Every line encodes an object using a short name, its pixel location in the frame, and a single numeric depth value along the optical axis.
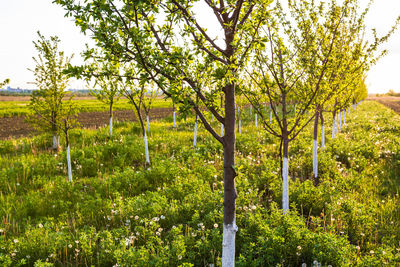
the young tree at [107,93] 11.98
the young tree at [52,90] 10.40
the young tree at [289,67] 5.16
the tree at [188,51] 2.57
